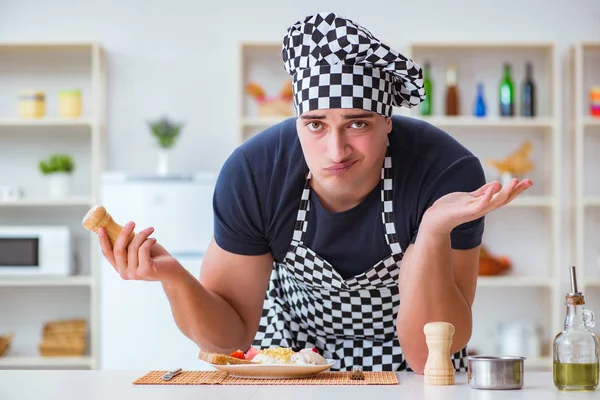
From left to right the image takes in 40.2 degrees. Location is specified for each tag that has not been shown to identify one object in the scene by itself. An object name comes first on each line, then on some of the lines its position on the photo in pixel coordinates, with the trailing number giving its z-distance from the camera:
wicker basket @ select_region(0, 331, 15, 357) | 4.64
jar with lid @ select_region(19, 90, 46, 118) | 4.63
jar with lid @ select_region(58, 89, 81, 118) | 4.64
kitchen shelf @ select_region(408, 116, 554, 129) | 4.56
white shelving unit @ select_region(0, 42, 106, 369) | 4.84
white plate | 1.45
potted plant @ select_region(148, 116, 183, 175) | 4.55
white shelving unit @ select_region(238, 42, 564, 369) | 4.78
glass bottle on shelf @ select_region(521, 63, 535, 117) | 4.64
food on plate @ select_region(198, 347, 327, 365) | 1.49
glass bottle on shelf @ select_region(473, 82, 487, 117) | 4.66
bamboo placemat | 1.42
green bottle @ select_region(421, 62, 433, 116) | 4.64
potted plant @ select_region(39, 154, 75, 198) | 4.64
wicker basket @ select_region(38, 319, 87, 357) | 4.57
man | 1.65
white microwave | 4.45
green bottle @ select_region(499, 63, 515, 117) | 4.65
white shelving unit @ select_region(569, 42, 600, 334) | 4.54
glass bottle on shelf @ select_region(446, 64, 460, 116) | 4.66
